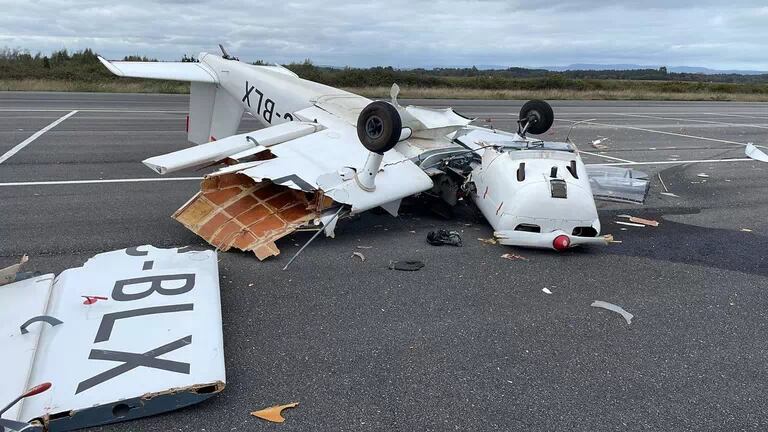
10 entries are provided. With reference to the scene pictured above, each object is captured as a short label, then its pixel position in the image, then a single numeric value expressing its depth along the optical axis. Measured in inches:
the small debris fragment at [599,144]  553.0
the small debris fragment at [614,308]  183.8
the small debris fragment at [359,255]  227.8
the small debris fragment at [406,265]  217.5
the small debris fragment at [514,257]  231.8
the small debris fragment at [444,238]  247.0
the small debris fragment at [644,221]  290.4
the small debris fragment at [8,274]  161.6
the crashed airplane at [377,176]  231.5
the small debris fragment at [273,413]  126.5
